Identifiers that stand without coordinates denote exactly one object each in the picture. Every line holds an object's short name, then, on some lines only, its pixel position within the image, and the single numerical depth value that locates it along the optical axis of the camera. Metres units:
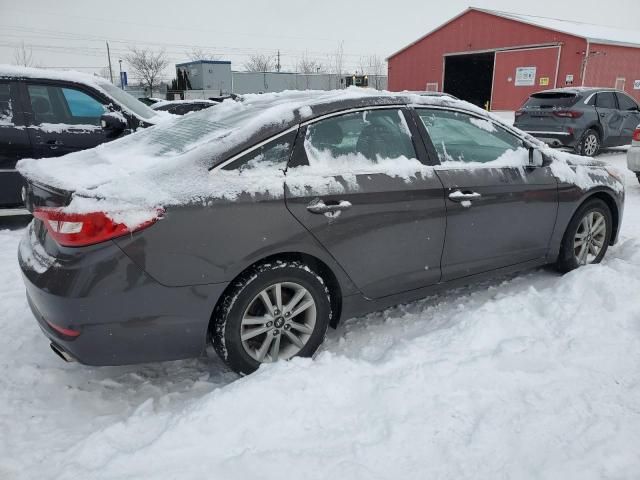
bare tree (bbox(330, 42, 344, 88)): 72.66
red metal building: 23.75
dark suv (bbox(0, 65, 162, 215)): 5.52
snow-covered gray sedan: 2.38
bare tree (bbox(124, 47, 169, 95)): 62.66
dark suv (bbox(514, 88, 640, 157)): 10.90
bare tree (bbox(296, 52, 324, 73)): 81.46
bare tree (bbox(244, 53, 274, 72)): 84.81
